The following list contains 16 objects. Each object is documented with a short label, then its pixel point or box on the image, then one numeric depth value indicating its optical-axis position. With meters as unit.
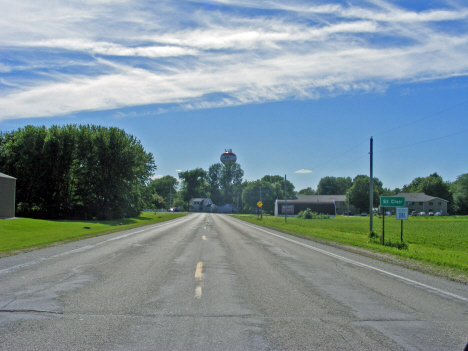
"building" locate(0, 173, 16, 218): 37.88
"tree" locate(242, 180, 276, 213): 126.44
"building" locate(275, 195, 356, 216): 105.88
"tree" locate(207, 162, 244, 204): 153.75
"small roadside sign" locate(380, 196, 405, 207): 21.04
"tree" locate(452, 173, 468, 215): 101.06
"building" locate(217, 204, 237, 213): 152.74
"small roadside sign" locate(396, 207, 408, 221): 20.34
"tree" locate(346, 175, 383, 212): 117.71
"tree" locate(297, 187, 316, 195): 189.75
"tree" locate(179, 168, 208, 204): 153.50
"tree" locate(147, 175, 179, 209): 165.25
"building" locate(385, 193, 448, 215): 114.31
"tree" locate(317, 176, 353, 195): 169.12
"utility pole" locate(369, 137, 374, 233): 25.73
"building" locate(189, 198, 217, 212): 145.25
